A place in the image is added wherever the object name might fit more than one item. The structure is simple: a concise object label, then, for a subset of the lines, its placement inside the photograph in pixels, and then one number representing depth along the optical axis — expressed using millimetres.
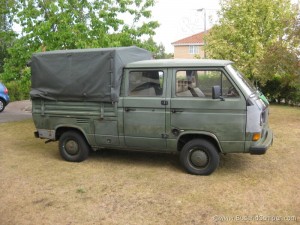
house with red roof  51250
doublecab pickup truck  6168
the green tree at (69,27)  11359
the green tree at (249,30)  21297
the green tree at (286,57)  12961
